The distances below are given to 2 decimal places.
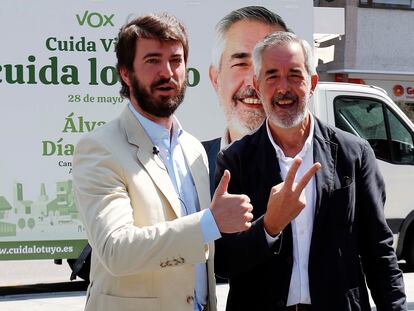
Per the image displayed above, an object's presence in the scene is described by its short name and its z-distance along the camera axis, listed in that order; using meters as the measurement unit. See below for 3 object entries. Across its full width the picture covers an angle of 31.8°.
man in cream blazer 2.27
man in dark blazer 2.61
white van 8.01
